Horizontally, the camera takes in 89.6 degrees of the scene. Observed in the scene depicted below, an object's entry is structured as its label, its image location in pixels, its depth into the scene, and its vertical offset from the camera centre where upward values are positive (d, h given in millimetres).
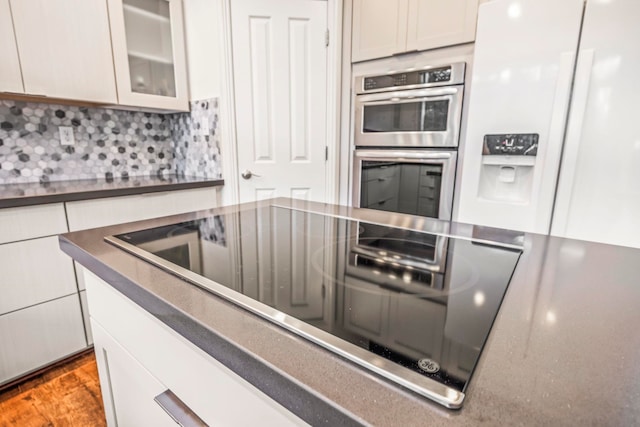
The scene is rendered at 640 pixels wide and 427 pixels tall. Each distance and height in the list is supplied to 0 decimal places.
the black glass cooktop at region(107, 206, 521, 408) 373 -236
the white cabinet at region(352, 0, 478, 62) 1686 +691
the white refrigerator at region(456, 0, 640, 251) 1267 +139
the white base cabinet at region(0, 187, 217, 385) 1363 -624
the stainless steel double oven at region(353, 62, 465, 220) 1798 +64
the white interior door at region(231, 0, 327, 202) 2051 +336
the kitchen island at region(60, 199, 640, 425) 292 -228
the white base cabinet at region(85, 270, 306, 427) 441 -388
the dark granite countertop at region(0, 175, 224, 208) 1361 -212
